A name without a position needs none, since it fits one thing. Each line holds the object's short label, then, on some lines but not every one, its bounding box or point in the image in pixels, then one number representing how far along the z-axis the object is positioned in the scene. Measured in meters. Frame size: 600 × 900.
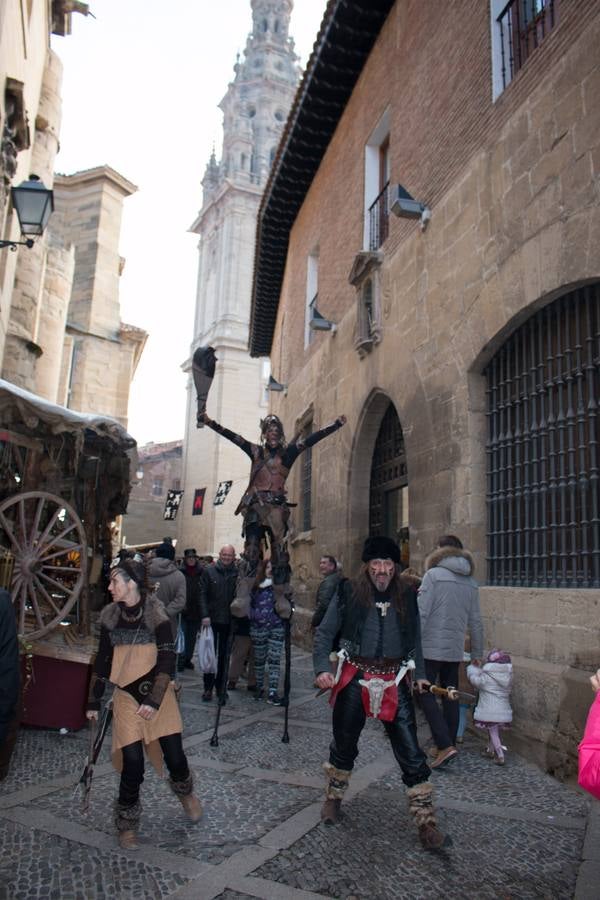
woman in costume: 3.59
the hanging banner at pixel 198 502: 36.66
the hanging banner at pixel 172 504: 35.00
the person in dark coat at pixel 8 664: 3.10
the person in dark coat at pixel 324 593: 6.60
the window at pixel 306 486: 13.39
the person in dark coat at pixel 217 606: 7.21
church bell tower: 38.72
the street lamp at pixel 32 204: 7.78
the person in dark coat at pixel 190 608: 9.13
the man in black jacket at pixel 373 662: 3.71
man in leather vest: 6.39
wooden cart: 6.11
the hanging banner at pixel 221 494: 31.04
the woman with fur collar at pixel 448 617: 5.20
